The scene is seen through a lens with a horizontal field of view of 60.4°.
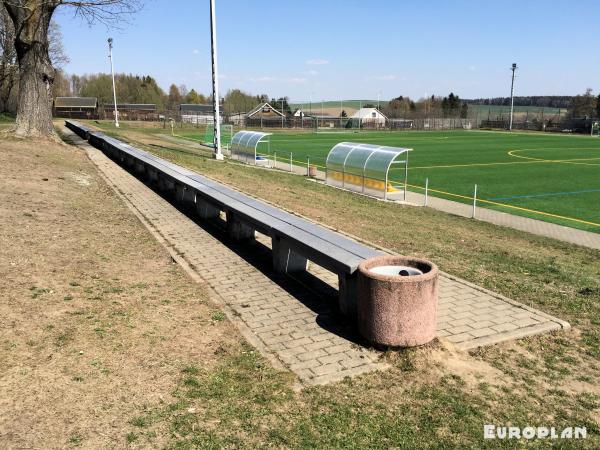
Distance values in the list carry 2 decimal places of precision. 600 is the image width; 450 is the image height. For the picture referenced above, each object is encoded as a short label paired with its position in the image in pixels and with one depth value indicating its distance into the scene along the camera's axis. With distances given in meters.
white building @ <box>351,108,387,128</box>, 89.38
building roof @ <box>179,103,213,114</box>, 104.00
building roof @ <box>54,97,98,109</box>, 96.38
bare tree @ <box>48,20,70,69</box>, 57.88
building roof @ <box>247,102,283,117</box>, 87.94
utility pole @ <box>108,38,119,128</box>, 56.41
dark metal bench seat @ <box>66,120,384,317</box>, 5.62
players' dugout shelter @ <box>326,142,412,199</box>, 18.23
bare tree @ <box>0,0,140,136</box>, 18.62
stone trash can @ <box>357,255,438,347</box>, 4.70
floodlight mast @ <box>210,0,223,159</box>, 22.98
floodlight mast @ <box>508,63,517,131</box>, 83.62
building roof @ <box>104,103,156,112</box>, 102.00
